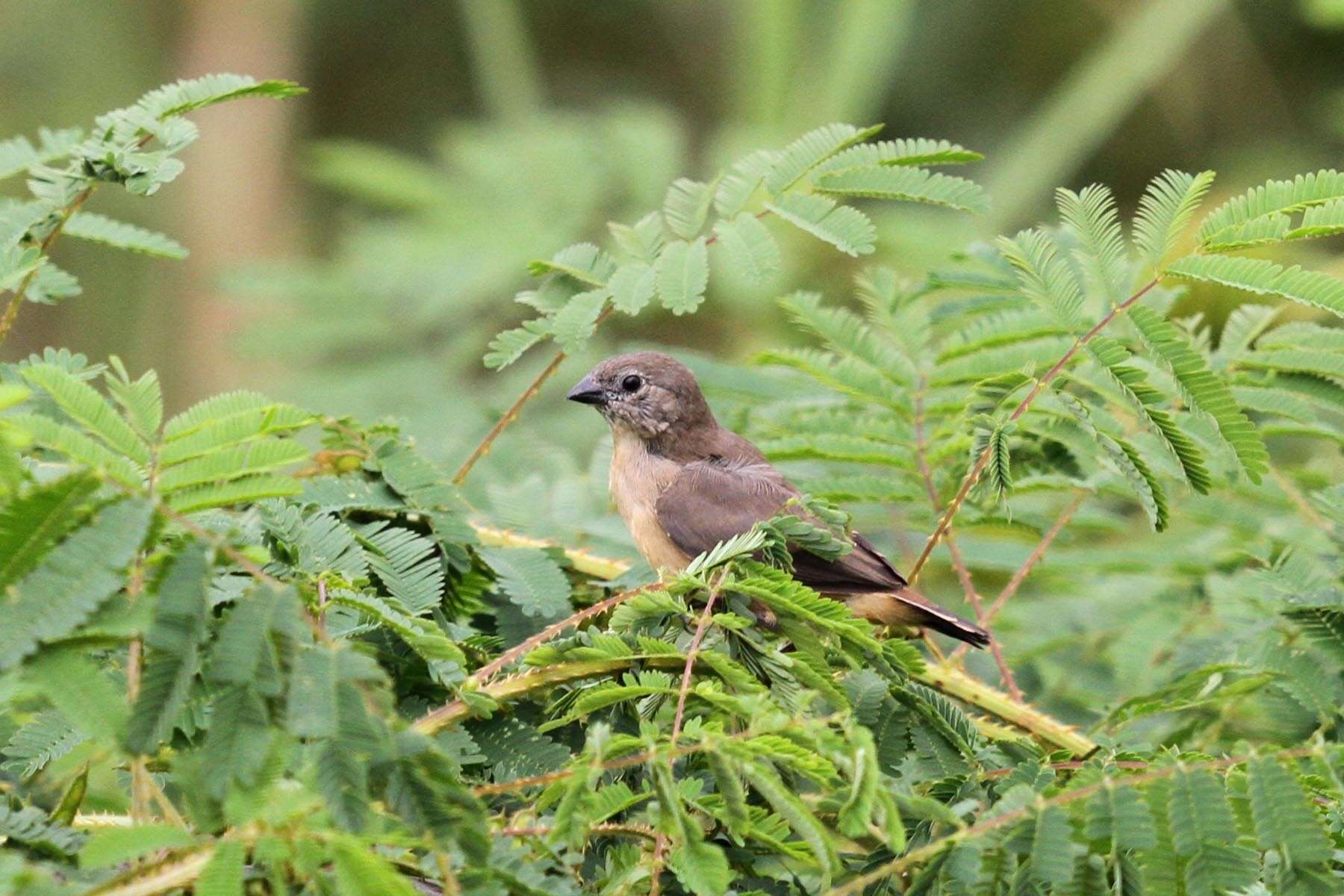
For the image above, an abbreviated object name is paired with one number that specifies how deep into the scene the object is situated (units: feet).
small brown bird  21.76
